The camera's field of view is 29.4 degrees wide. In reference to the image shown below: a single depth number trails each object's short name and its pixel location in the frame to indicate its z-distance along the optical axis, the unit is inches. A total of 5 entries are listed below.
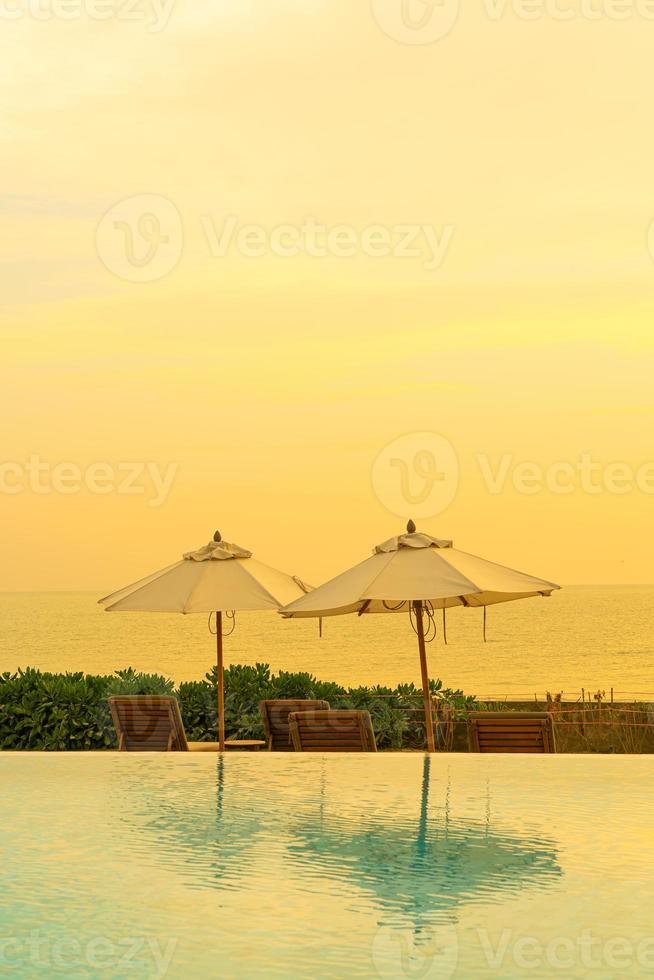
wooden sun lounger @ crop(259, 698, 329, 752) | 493.7
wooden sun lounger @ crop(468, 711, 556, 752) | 435.2
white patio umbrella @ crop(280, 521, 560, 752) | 421.1
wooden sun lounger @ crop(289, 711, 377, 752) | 434.0
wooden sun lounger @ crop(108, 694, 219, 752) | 477.4
